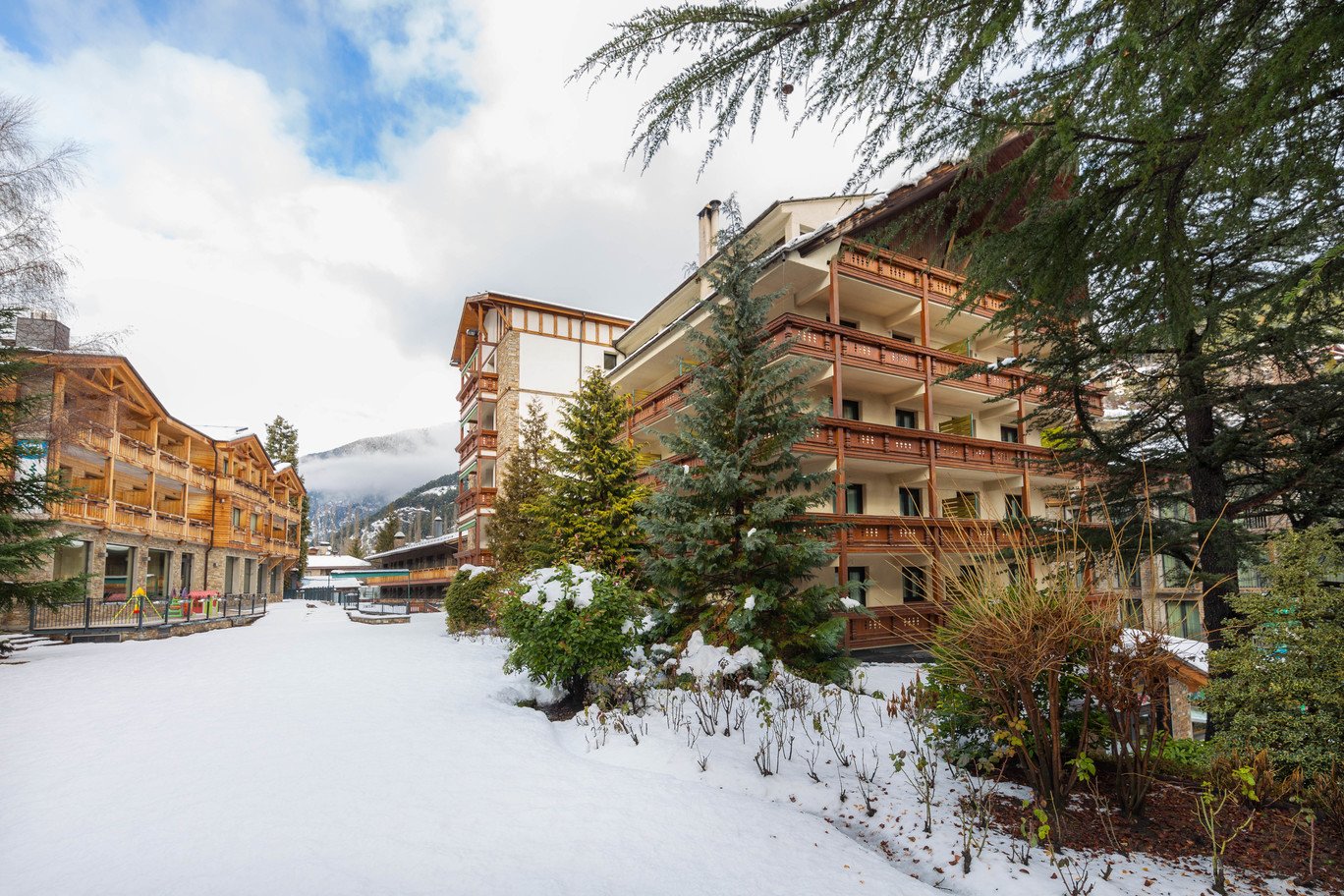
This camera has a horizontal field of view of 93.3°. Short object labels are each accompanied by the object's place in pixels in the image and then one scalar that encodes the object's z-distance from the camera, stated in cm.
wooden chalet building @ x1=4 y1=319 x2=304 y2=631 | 1775
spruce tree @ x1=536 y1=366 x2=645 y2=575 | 1548
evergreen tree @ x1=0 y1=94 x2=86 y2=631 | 1298
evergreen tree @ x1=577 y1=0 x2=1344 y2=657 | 317
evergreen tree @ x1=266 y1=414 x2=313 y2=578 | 6097
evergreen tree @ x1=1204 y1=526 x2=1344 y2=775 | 488
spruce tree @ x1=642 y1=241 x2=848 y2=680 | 1061
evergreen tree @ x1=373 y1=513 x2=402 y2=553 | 8675
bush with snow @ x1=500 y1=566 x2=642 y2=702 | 951
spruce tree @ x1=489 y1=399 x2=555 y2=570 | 2011
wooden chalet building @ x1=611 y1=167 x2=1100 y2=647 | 1828
